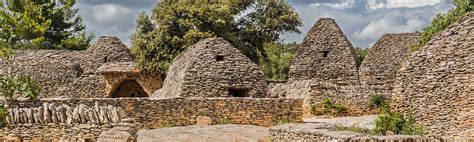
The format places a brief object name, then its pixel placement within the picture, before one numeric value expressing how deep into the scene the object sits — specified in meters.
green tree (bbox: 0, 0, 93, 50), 51.03
